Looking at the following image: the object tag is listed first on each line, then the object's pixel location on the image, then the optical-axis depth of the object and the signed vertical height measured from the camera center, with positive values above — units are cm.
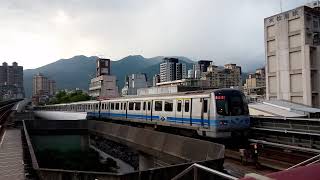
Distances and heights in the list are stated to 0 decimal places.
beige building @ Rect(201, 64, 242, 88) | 16438 +1197
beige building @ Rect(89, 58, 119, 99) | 12731 +568
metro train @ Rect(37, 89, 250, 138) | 1791 -57
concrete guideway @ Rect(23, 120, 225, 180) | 980 -214
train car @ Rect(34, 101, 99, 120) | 4428 -156
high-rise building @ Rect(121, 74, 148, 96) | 15812 +939
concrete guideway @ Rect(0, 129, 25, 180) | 1389 -284
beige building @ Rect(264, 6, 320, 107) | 3991 +553
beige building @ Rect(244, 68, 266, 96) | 17402 +1102
